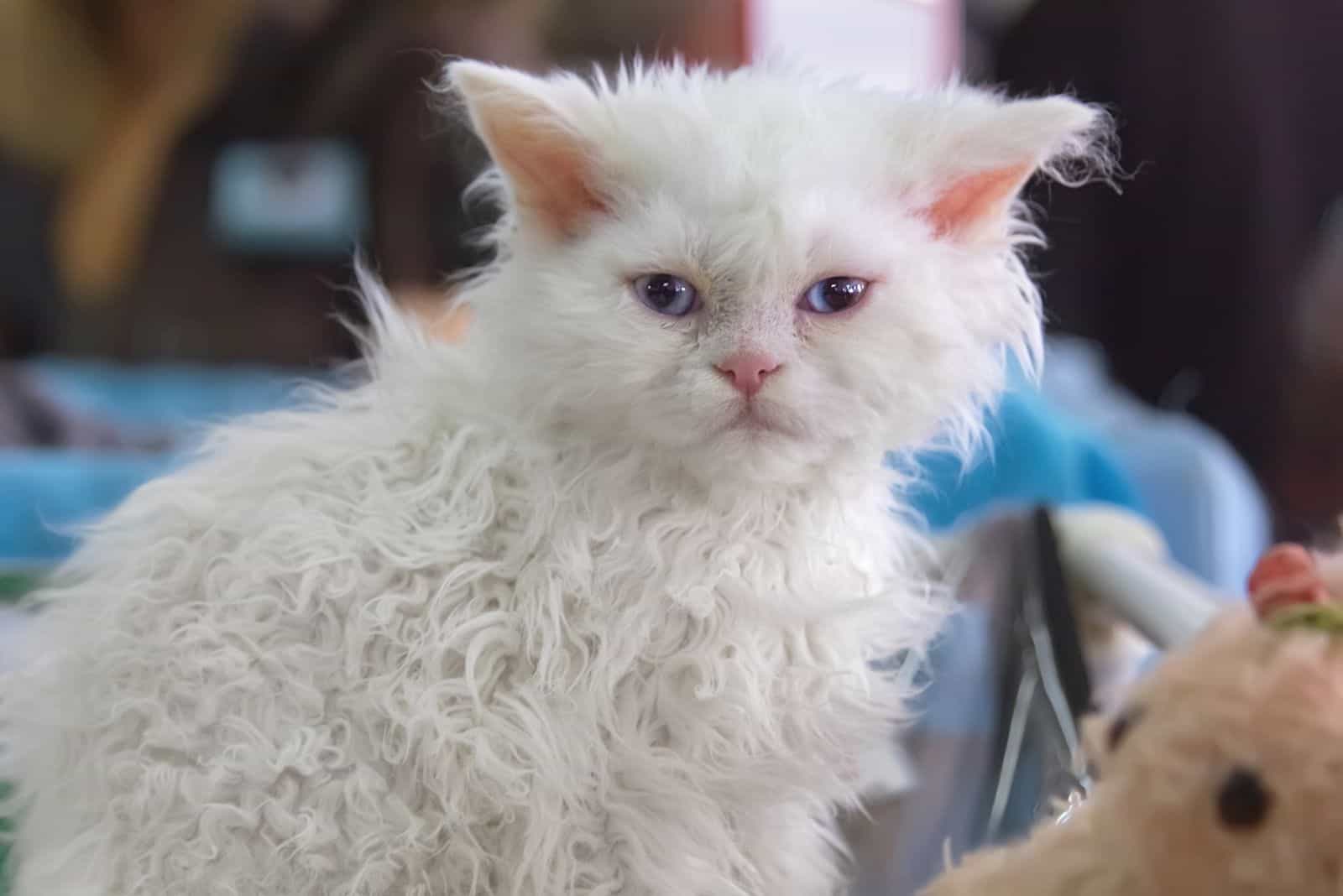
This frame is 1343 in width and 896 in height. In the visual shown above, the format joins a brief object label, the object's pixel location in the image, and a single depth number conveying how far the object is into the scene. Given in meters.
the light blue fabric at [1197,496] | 0.90
